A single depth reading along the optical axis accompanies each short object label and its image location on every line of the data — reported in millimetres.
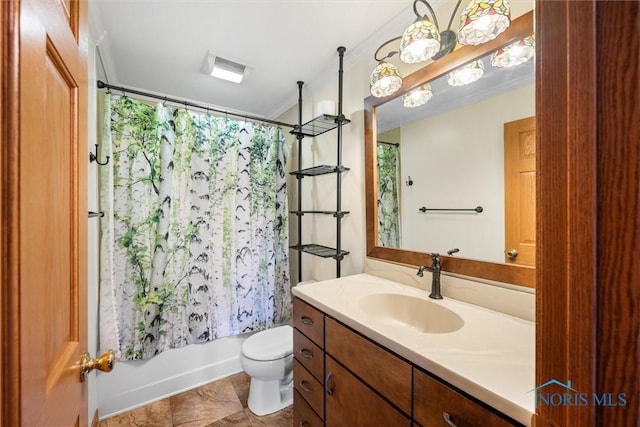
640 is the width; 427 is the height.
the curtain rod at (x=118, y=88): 1558
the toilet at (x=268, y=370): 1613
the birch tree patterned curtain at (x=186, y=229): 1651
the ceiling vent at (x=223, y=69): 1833
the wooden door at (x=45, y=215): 337
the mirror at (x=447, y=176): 1067
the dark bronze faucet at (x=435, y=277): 1189
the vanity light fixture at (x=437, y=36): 979
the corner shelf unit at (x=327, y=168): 1736
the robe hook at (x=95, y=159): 1386
